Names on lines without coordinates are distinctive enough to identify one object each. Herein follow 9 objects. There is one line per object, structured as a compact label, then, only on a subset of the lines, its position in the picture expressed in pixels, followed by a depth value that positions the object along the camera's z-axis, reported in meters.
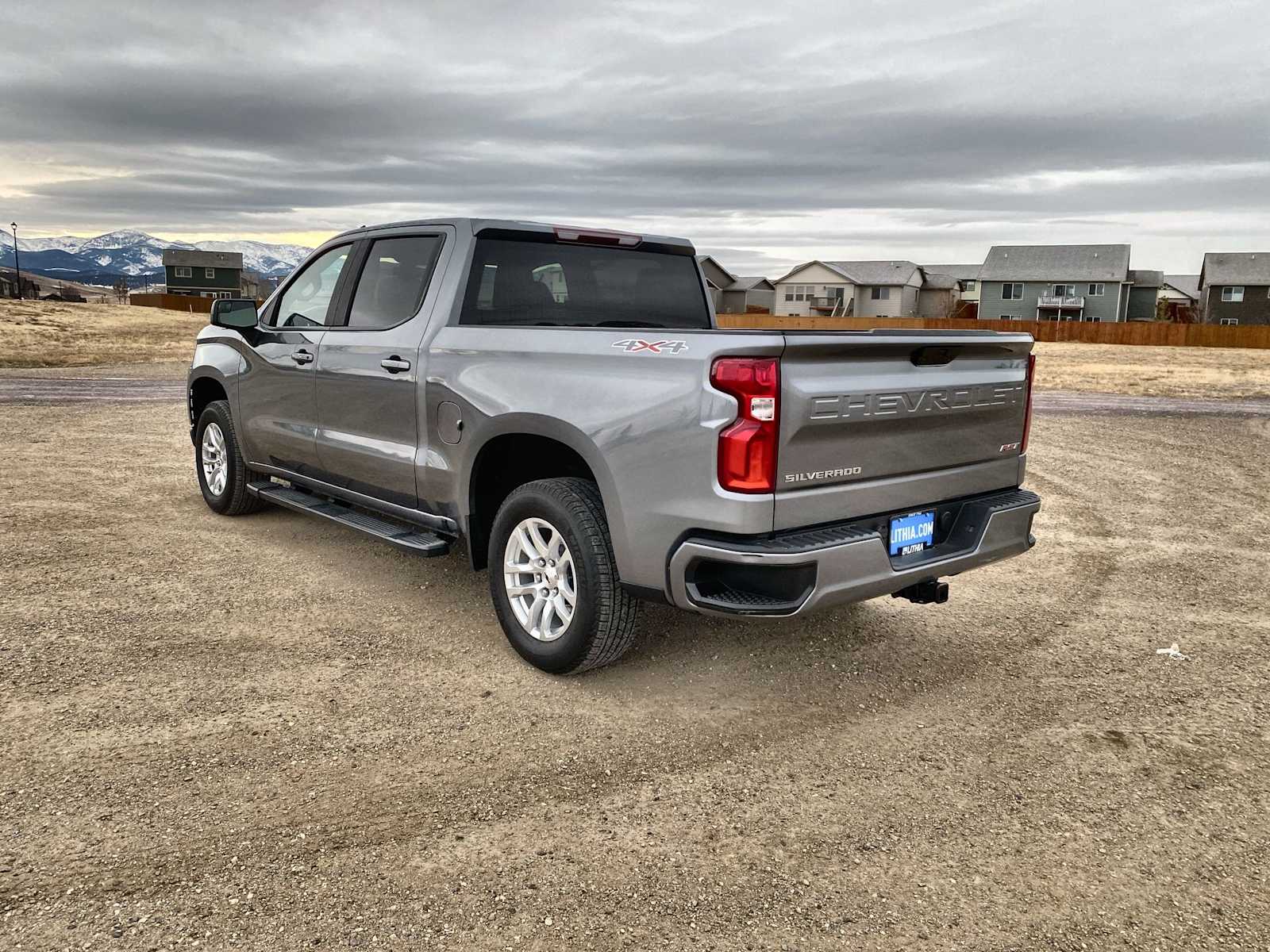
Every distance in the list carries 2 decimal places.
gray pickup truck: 3.54
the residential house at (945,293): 82.62
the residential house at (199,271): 93.38
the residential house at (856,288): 78.31
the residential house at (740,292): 81.12
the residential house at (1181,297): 73.06
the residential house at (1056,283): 64.00
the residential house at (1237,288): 62.44
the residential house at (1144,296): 69.69
